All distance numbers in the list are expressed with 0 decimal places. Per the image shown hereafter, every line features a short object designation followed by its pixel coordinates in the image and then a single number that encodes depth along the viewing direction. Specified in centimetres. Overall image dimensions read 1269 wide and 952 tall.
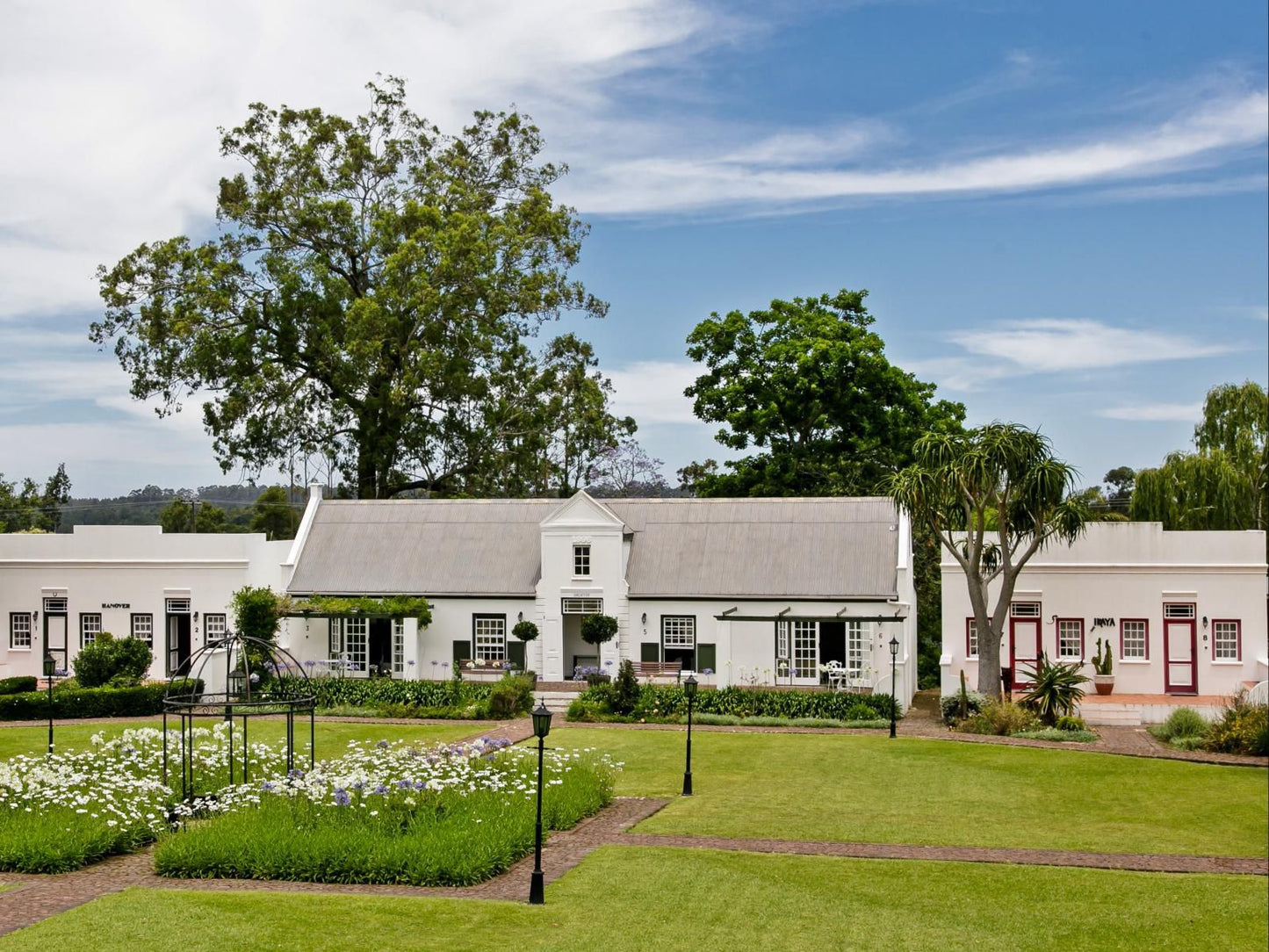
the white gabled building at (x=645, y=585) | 3328
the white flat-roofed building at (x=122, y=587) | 3656
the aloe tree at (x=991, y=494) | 2897
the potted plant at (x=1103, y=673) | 3238
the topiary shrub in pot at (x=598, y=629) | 3362
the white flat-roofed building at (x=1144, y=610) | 3250
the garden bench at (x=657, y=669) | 3362
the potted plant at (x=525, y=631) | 3419
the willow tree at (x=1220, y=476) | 4297
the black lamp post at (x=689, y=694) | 2128
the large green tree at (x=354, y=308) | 4397
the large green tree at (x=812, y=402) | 4350
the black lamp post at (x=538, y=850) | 1415
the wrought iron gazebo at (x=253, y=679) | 3089
